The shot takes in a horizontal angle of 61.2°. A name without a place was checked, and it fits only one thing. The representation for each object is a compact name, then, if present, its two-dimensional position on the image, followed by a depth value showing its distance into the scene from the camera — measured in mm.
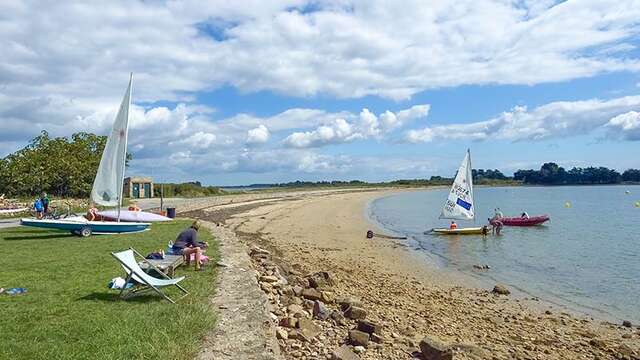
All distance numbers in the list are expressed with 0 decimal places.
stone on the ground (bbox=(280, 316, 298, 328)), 9000
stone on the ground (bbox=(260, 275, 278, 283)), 12544
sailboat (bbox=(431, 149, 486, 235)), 35906
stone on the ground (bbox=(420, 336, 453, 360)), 8211
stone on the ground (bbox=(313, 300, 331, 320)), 10320
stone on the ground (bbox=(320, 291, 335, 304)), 11775
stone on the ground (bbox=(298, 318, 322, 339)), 8788
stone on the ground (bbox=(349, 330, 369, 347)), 8719
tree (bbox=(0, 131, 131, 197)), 45625
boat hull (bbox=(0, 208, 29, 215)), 32075
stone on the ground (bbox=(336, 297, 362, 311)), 11242
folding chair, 9094
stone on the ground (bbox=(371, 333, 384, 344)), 9023
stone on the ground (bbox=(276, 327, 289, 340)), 8359
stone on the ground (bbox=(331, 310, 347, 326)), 10078
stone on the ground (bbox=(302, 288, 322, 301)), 11944
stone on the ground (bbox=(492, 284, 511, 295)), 15914
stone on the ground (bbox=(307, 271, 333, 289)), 13648
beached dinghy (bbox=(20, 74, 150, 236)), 19719
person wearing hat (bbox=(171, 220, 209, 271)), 12984
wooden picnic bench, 11109
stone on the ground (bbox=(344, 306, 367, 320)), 10422
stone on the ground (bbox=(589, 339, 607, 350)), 10641
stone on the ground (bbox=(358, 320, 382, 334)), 9289
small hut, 57075
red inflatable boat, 39812
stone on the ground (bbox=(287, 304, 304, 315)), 10100
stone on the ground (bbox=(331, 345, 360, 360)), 7523
